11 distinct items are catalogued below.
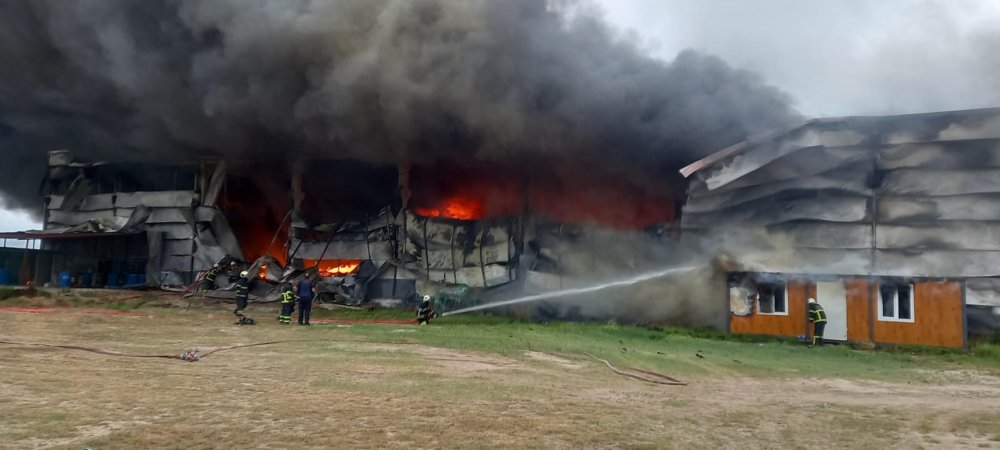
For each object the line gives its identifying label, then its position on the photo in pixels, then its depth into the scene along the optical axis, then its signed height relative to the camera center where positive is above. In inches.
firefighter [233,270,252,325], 664.4 -7.6
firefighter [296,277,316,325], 623.3 -7.9
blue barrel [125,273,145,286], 916.0 +2.0
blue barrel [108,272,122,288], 916.6 -0.4
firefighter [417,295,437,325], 651.9 -19.3
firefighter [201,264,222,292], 822.1 +4.4
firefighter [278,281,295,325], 632.4 -17.5
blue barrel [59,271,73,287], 878.4 +0.1
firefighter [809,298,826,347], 528.1 -11.9
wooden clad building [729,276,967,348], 511.2 -3.8
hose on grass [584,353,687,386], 347.1 -40.1
